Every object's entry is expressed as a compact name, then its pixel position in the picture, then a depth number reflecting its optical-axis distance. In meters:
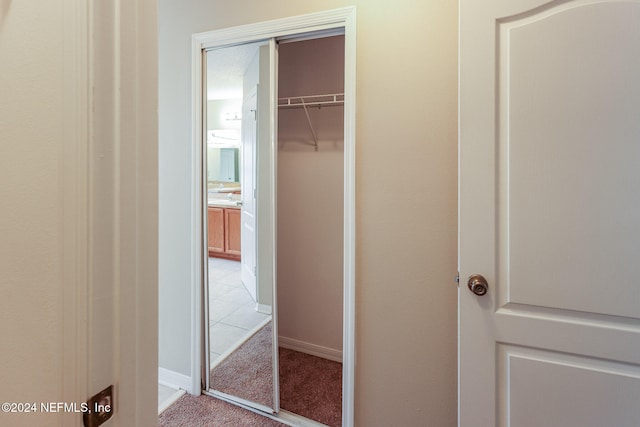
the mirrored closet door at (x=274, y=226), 1.76
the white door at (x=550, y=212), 0.96
